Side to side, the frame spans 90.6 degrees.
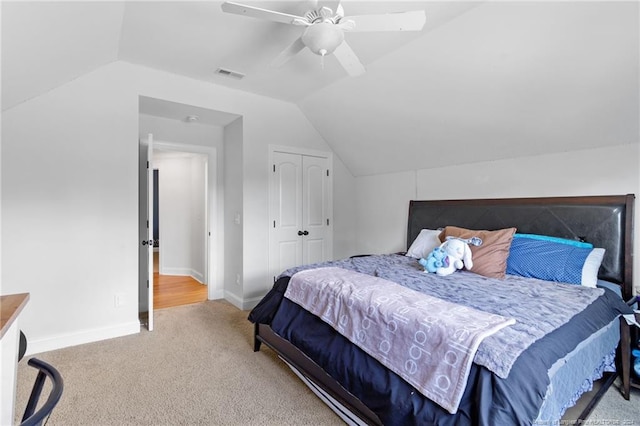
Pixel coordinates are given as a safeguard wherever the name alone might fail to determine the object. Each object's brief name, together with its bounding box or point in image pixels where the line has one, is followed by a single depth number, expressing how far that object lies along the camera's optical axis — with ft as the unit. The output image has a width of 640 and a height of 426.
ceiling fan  5.86
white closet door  13.84
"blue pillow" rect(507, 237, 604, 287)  7.76
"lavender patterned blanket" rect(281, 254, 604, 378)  4.34
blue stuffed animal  8.76
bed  4.20
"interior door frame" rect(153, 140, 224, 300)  14.32
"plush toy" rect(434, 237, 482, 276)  8.70
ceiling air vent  10.82
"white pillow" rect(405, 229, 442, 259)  11.14
